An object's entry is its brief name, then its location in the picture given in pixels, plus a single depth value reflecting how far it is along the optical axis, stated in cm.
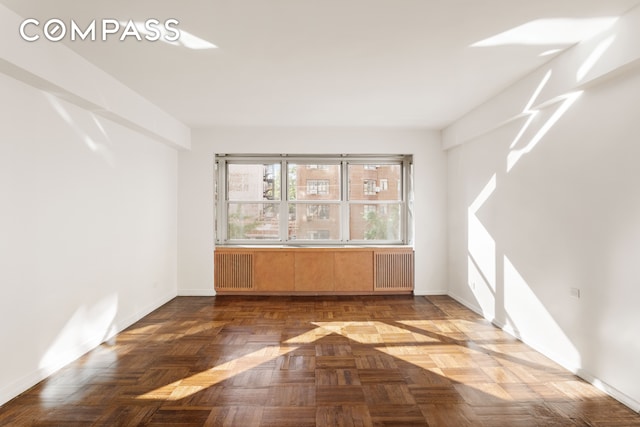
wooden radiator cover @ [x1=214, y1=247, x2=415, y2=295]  620
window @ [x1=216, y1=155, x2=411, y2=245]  657
